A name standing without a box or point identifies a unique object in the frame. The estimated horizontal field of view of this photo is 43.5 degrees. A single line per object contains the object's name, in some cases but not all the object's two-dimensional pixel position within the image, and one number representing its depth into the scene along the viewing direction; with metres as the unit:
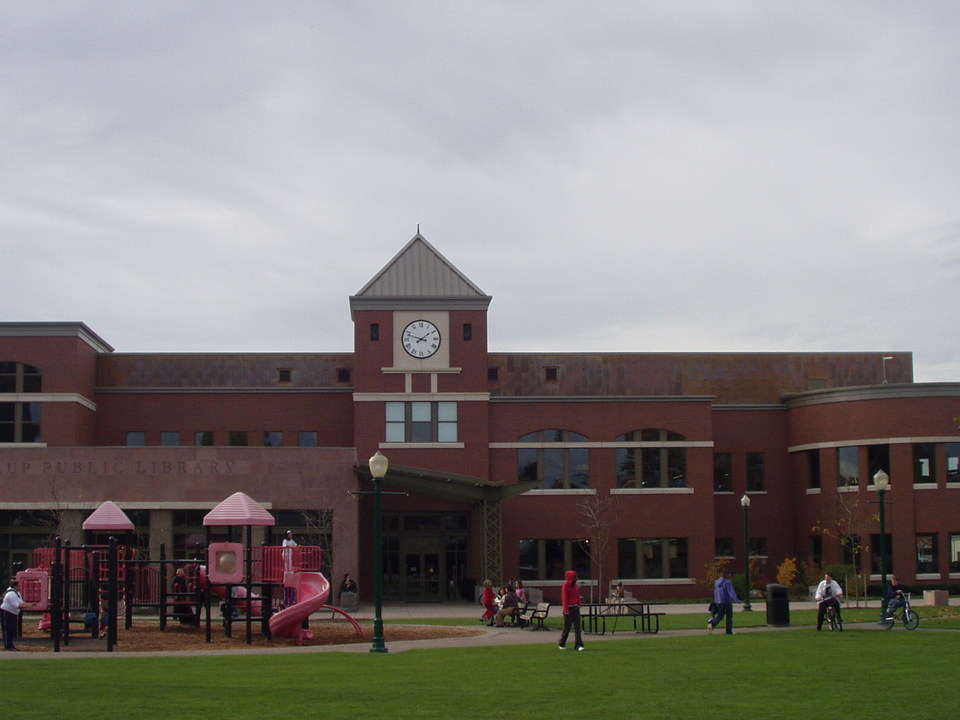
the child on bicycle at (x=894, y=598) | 30.02
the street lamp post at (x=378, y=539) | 24.02
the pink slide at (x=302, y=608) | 26.92
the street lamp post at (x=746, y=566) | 39.22
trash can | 30.52
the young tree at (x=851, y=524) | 51.41
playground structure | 26.61
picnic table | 29.30
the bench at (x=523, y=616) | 32.84
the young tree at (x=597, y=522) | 51.91
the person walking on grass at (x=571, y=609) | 23.75
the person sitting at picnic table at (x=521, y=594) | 34.06
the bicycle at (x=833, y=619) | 28.76
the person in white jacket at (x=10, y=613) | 25.58
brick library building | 51.03
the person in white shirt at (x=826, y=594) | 28.62
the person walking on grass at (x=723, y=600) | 28.23
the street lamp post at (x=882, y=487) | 32.25
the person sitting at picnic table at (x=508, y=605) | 33.22
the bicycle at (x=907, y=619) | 29.27
